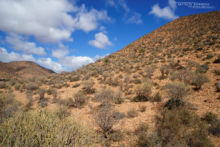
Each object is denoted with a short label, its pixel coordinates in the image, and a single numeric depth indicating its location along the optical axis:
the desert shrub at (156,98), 6.48
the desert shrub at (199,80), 6.90
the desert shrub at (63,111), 5.95
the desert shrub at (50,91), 10.08
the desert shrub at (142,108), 5.74
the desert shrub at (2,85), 12.49
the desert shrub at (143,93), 7.14
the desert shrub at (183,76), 8.07
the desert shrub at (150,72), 10.89
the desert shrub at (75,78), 14.57
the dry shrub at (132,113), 5.36
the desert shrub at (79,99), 7.54
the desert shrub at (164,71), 10.47
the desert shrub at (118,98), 7.21
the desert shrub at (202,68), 8.92
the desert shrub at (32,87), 12.12
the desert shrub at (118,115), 5.14
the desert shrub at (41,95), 9.07
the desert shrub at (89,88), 9.88
